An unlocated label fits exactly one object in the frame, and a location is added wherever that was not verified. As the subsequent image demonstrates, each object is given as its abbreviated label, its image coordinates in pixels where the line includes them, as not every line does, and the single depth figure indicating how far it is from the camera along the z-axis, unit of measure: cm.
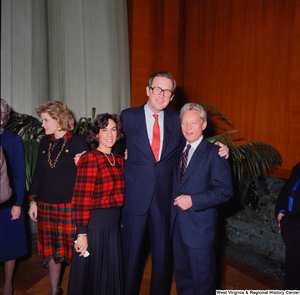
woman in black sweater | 176
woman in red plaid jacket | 146
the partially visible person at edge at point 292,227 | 136
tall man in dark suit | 167
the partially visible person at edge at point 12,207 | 175
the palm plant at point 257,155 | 242
